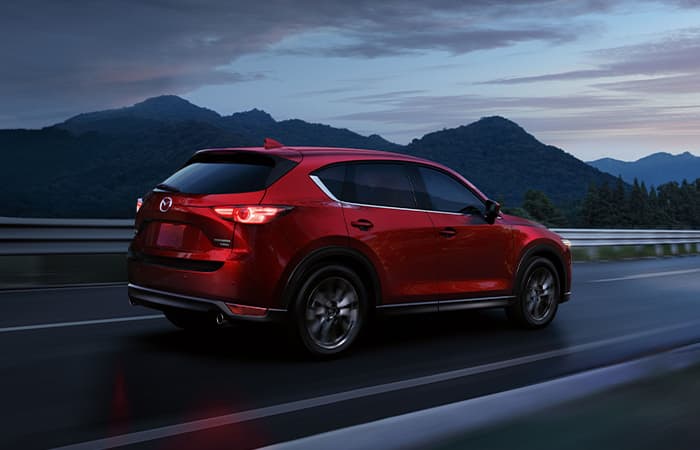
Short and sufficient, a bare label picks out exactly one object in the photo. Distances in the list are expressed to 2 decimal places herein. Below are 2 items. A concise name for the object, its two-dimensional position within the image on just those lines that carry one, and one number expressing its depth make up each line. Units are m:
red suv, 6.09
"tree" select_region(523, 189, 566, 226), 186.50
